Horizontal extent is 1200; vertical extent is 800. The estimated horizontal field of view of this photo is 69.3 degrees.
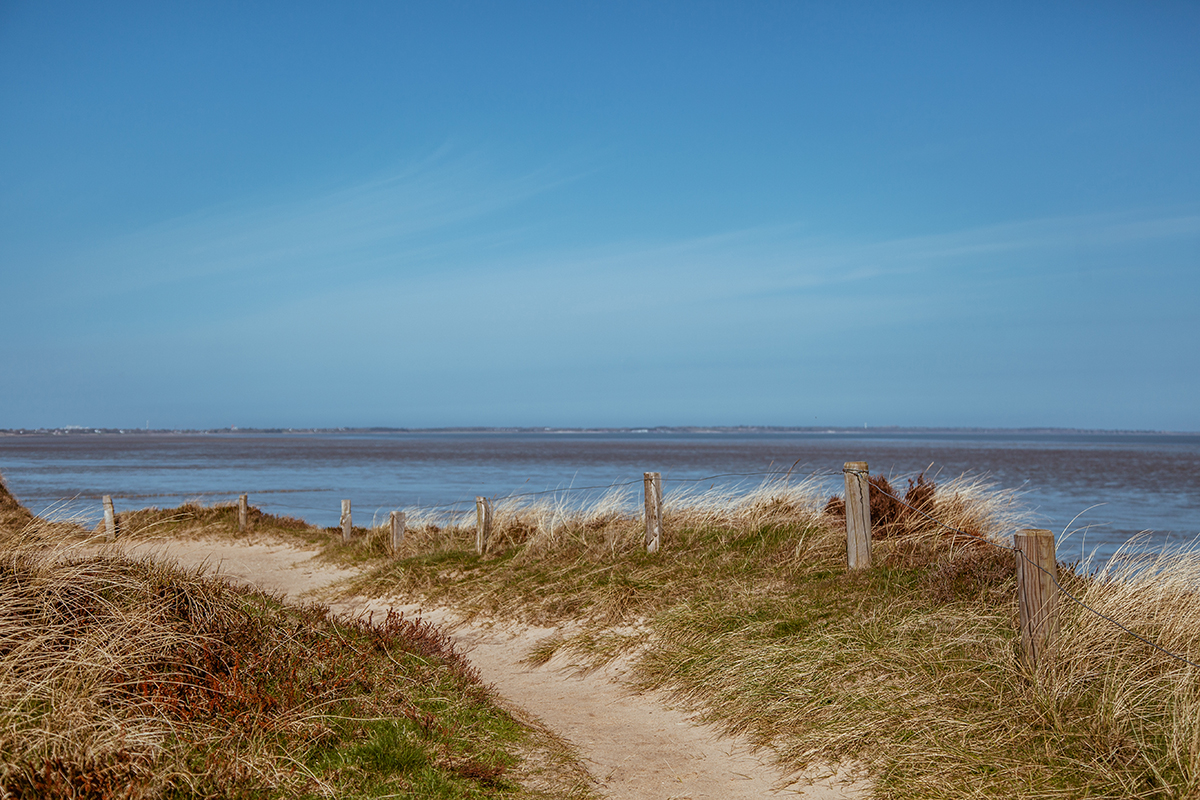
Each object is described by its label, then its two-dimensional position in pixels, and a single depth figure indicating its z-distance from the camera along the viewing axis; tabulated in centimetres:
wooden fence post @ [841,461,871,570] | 947
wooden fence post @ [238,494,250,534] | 1980
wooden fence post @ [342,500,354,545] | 1709
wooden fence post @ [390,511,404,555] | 1480
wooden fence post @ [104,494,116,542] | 1880
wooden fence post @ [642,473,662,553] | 1179
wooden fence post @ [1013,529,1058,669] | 567
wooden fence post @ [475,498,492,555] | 1345
